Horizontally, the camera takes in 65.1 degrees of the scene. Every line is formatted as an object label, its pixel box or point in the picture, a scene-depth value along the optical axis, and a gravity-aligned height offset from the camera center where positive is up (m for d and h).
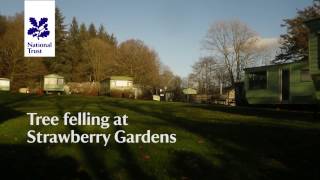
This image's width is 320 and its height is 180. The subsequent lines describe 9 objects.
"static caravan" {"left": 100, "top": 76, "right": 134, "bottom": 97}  32.81 +0.43
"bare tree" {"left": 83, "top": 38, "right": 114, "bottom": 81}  57.16 +7.70
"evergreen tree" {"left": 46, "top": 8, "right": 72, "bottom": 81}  51.43 +6.24
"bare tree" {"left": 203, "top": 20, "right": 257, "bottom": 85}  43.94 +6.67
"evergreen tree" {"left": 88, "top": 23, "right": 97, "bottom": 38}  80.69 +19.85
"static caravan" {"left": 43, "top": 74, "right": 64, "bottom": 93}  35.01 +0.83
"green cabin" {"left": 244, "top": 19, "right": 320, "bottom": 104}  16.53 +0.42
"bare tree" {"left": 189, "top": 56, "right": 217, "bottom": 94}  53.67 +3.04
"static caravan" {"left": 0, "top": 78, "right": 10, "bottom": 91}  33.95 +0.65
